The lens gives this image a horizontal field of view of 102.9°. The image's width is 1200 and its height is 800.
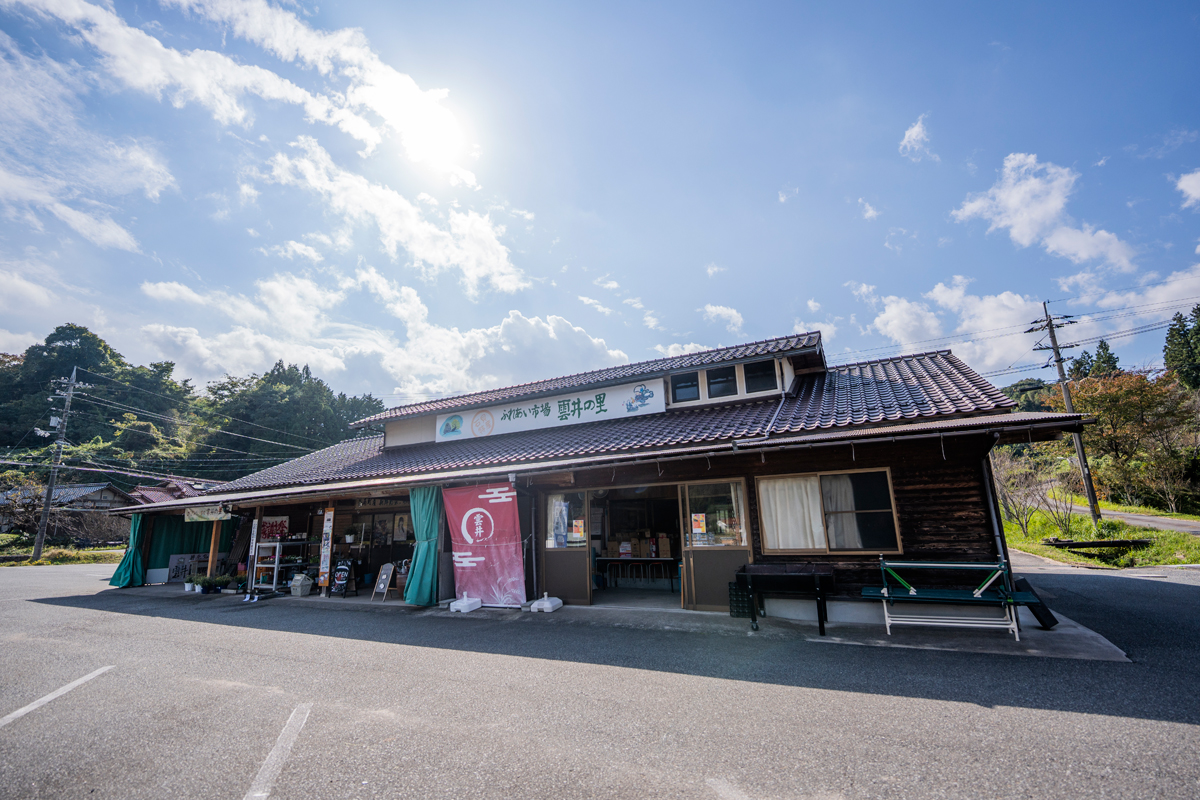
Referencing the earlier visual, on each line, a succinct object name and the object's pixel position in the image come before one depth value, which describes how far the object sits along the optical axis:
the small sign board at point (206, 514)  13.02
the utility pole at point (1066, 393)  16.08
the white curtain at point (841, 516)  7.54
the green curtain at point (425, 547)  9.59
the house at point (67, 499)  23.05
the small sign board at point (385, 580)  10.73
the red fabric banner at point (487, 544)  9.06
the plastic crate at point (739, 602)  7.59
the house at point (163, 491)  26.56
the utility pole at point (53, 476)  21.45
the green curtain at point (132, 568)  14.27
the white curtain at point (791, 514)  7.76
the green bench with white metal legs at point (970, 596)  5.78
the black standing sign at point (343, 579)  11.51
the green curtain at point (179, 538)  15.60
